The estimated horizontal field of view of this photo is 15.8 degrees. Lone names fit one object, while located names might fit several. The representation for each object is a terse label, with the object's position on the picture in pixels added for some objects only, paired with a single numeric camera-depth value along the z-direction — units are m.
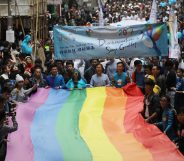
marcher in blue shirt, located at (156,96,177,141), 10.41
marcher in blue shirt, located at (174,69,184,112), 12.73
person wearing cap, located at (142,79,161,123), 11.00
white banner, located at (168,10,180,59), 15.67
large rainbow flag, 9.57
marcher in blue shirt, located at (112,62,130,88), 13.42
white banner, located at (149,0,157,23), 17.41
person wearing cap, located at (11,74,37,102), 12.00
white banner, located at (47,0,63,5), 34.28
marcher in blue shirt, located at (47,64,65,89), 13.66
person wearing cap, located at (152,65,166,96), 13.46
